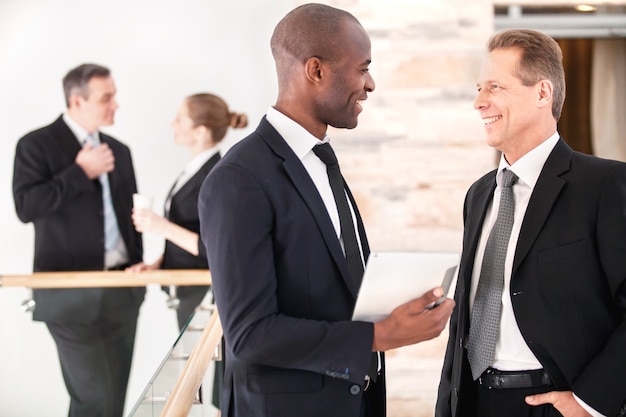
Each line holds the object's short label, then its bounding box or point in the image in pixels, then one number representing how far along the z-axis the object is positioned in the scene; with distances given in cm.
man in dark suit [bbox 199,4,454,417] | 168
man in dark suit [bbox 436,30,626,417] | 199
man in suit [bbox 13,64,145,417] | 461
